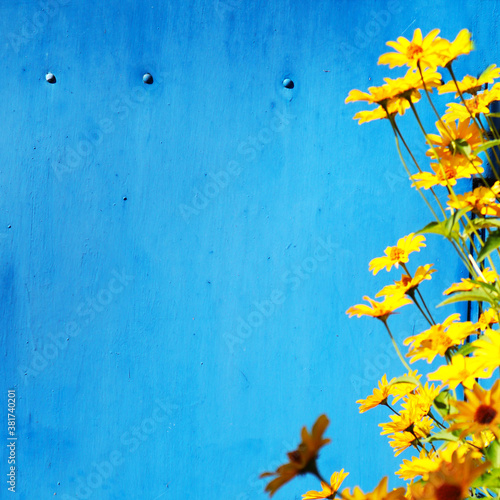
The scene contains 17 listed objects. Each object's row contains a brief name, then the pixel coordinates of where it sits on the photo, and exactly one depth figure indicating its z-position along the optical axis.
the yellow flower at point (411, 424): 1.66
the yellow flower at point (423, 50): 1.46
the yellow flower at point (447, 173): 1.59
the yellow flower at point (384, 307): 1.66
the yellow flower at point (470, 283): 1.54
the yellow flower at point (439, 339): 1.48
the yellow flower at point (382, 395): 1.68
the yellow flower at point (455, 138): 1.59
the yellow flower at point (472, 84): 1.64
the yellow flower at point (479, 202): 1.55
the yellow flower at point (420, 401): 1.66
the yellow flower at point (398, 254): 1.68
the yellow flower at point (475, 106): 1.64
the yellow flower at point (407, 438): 1.67
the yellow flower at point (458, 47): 1.48
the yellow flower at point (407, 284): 1.66
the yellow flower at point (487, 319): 1.54
